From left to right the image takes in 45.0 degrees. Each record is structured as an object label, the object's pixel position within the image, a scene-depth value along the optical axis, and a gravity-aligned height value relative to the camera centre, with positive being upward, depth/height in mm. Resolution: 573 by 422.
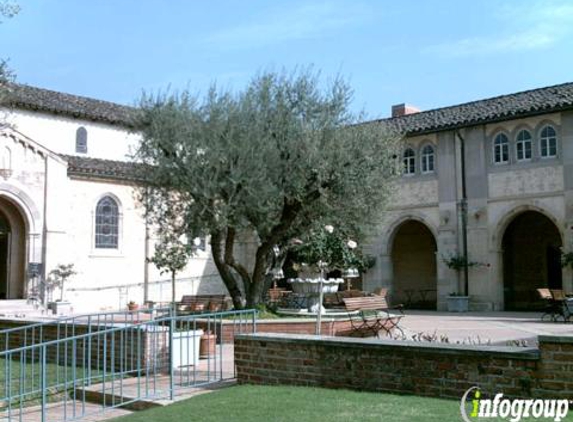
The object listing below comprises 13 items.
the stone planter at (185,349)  11023 -1130
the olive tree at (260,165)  15242 +2566
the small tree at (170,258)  26266 +825
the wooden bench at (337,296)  22406 -602
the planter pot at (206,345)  12445 -1200
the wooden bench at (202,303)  21619 -784
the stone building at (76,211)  26172 +2783
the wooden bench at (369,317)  15609 -940
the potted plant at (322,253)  21531 +875
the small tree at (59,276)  26234 +176
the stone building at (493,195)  25219 +3181
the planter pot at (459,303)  26750 -1003
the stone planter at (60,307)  25562 -977
